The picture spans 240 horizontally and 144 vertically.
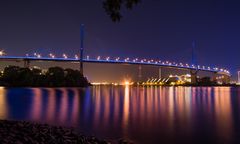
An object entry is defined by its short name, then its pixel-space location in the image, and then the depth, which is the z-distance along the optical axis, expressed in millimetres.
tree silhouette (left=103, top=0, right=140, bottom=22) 3205
